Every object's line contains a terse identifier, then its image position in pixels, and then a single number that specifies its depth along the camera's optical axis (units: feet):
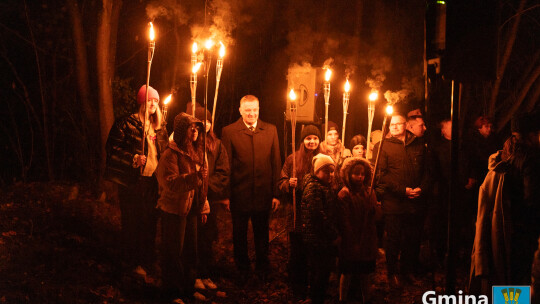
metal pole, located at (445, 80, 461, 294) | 14.25
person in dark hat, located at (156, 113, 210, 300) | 17.53
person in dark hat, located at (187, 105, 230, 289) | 20.89
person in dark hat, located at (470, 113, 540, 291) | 15.97
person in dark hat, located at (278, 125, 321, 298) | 20.12
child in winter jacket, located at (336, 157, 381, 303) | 17.53
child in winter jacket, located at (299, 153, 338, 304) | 17.38
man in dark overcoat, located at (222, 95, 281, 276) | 21.98
